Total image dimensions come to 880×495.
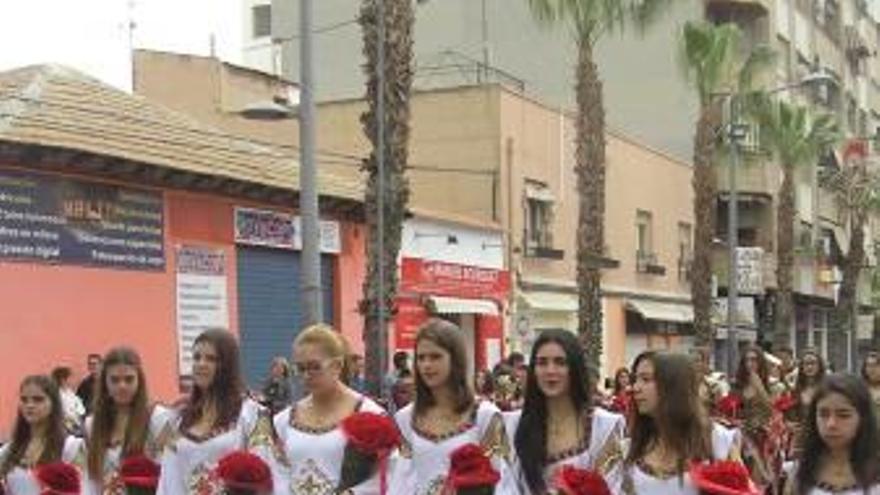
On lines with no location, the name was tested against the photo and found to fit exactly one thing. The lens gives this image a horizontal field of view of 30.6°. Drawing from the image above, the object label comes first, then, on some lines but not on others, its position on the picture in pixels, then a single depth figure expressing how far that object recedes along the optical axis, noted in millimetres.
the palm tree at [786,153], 42125
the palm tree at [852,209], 48844
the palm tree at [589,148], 27562
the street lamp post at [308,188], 15570
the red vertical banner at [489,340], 29203
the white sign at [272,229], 22984
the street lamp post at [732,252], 33750
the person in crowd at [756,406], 9623
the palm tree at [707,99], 34344
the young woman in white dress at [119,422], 7082
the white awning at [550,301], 31488
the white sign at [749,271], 42281
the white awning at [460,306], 27406
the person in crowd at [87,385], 17344
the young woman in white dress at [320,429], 6629
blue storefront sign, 18578
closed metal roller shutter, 23000
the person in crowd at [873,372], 11883
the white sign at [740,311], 39856
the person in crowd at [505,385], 14953
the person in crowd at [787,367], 16797
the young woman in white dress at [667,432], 6355
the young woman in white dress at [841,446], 6148
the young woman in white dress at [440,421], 6648
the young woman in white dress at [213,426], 6785
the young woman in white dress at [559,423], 6582
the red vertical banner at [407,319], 26359
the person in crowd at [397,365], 17766
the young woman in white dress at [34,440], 7449
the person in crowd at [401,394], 15305
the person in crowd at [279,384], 16859
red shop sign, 27000
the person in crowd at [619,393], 11930
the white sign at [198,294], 21422
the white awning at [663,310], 37594
